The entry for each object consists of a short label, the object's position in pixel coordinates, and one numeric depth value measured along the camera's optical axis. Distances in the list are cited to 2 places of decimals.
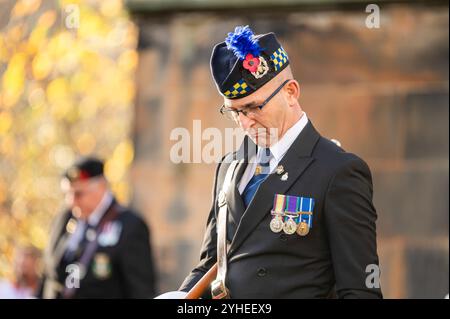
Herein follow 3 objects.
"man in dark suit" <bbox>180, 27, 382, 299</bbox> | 8.75
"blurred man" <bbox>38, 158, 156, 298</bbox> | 16.53
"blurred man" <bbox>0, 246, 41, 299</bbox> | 20.61
